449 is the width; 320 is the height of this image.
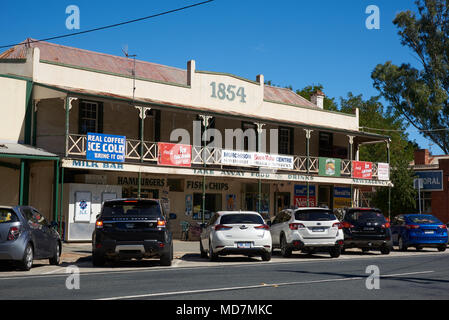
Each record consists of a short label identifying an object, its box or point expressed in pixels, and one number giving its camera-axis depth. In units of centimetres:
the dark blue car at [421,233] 2422
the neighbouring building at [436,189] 4109
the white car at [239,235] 1755
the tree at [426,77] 5000
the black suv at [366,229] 2169
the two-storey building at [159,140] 2488
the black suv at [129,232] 1539
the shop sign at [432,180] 4106
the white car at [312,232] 1948
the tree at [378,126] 6644
